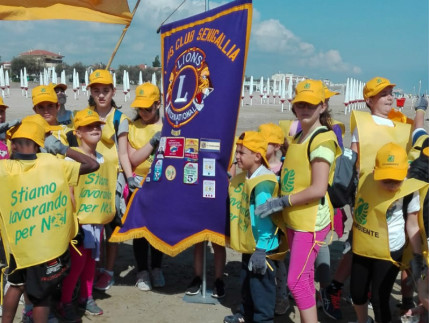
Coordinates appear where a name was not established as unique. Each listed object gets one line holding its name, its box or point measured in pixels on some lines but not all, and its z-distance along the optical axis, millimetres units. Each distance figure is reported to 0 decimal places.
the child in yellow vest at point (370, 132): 4457
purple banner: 4434
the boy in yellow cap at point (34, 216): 3547
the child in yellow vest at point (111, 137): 4957
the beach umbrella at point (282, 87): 40031
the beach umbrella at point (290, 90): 39594
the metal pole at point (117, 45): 5363
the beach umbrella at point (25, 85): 36603
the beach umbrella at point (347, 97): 35697
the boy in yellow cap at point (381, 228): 3627
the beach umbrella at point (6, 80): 36822
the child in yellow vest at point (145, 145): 5016
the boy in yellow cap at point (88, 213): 4367
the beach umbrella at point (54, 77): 38750
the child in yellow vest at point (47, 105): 4854
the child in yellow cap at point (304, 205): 3648
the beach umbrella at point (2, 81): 35969
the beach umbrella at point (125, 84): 36881
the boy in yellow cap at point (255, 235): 3953
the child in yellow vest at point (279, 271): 4430
